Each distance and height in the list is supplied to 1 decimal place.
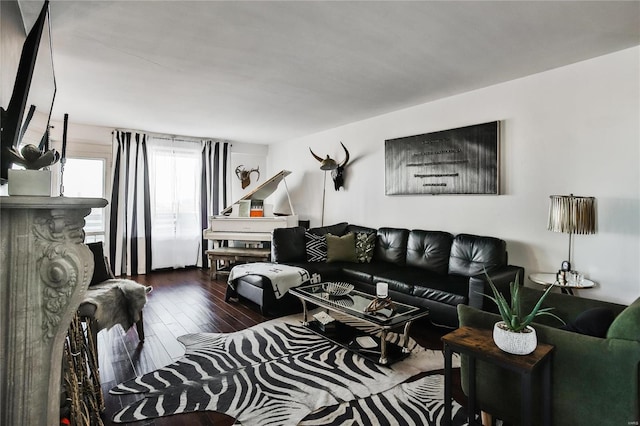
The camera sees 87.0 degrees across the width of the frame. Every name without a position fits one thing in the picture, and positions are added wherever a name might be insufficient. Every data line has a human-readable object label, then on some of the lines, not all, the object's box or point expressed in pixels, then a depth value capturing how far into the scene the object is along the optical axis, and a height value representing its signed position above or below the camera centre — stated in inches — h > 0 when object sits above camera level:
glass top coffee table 100.4 -31.7
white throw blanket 142.9 -26.3
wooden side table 56.6 -25.5
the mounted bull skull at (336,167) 209.6 +30.1
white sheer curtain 233.1 +9.5
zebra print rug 78.4 -45.7
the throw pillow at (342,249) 172.6 -17.4
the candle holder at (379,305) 103.8 -27.9
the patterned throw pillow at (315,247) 174.2 -16.7
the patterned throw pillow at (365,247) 172.6 -16.3
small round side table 105.0 -21.2
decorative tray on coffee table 123.6 -27.6
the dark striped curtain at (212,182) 249.6 +25.0
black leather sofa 119.1 -23.0
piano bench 207.8 -25.2
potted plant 58.5 -20.8
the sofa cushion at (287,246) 172.6 -16.1
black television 53.6 +22.2
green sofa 52.9 -28.0
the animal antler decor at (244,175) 271.7 +32.3
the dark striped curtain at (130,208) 218.4 +4.3
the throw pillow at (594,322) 59.9 -19.3
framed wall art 139.5 +25.1
